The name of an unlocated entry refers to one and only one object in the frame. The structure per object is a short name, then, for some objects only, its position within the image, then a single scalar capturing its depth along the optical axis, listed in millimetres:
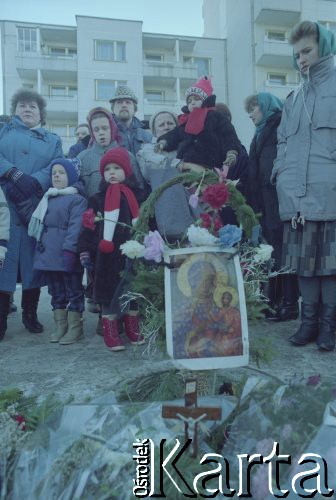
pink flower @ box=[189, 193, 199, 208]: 2025
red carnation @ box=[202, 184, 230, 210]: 1851
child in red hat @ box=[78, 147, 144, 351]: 3414
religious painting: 1707
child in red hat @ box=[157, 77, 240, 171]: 3803
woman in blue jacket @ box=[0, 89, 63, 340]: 3842
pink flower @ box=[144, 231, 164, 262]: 1808
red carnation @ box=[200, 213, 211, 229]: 1918
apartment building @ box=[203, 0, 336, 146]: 20484
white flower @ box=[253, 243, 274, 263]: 1898
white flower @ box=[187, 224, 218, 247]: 1780
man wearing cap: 4434
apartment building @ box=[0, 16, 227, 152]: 22516
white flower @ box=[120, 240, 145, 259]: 1881
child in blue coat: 3648
